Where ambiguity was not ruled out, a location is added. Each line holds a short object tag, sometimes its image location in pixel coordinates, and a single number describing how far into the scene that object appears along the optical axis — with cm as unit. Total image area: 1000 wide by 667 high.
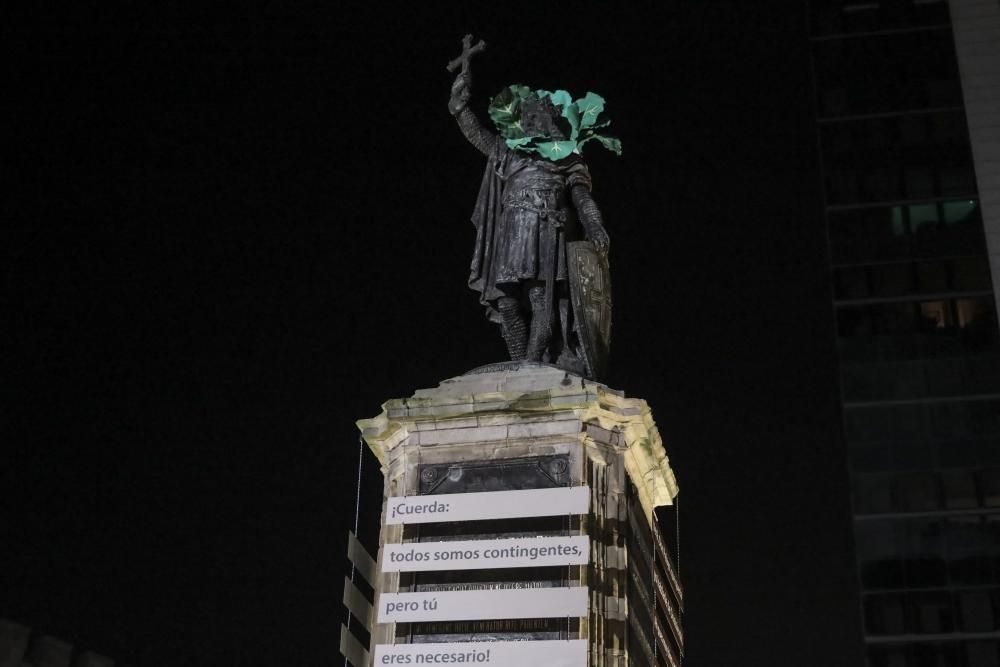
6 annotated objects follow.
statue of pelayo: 1501
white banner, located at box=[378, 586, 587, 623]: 1245
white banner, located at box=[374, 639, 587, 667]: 1222
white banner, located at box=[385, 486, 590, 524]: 1299
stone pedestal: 1287
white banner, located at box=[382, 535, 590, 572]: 1269
